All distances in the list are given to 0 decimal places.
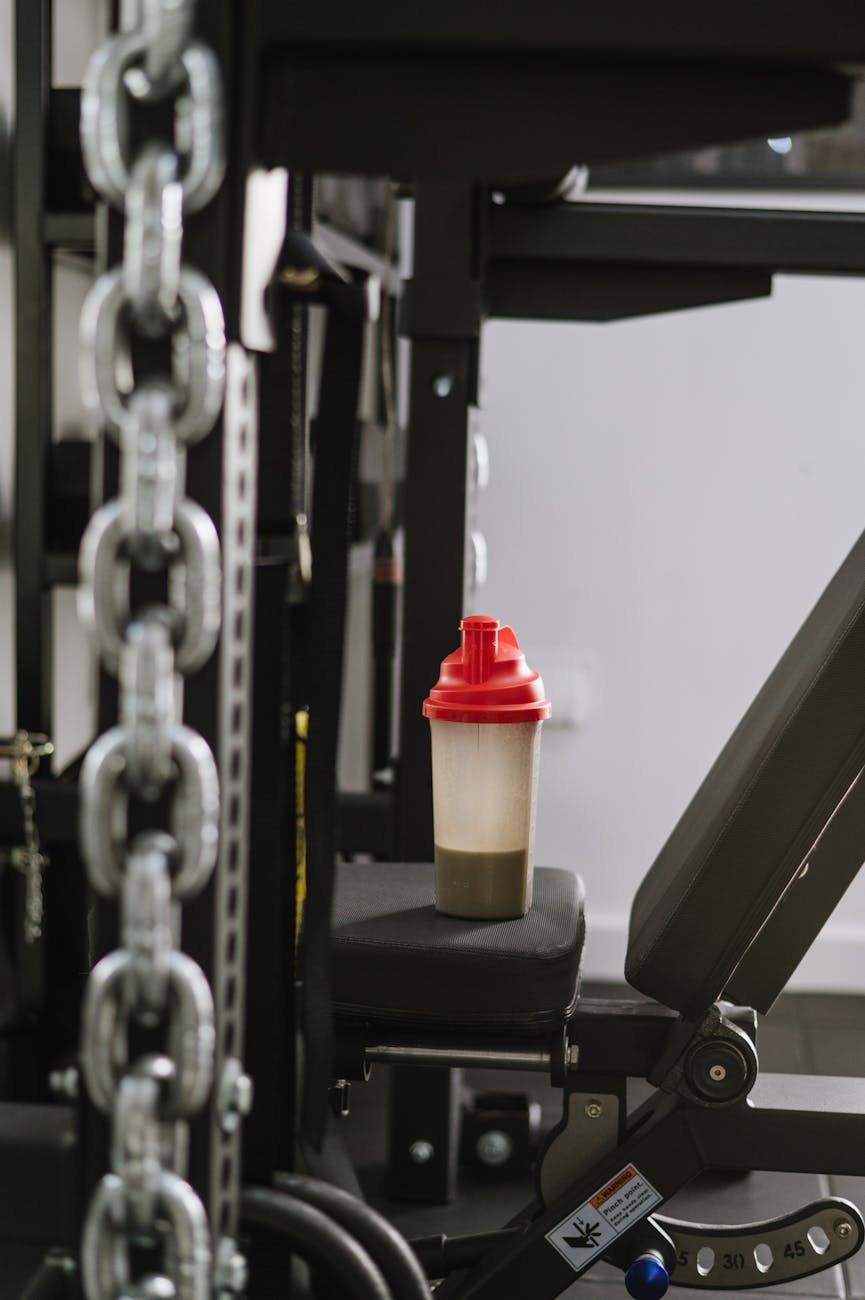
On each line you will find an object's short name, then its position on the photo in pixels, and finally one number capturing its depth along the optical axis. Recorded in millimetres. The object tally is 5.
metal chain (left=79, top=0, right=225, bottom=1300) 1365
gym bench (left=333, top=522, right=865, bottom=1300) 2274
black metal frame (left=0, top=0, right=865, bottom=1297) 1592
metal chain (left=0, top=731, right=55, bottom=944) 2722
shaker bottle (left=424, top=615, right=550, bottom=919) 2293
